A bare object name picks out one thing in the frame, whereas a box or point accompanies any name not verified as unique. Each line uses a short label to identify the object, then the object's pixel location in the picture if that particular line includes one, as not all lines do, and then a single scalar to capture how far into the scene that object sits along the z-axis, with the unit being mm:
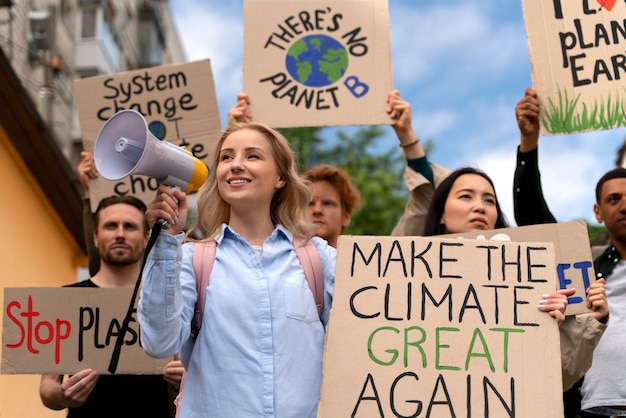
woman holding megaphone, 2814
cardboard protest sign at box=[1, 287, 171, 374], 3887
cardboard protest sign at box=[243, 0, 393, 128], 4766
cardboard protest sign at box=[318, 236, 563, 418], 2828
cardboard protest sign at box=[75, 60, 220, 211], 5023
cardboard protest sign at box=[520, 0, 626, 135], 4367
